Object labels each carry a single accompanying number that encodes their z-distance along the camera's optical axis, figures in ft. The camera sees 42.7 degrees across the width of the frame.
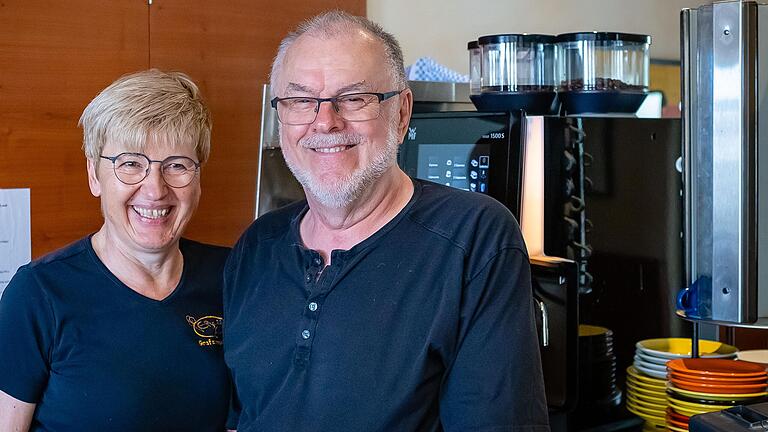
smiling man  4.51
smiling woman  5.32
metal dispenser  4.55
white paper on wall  7.61
